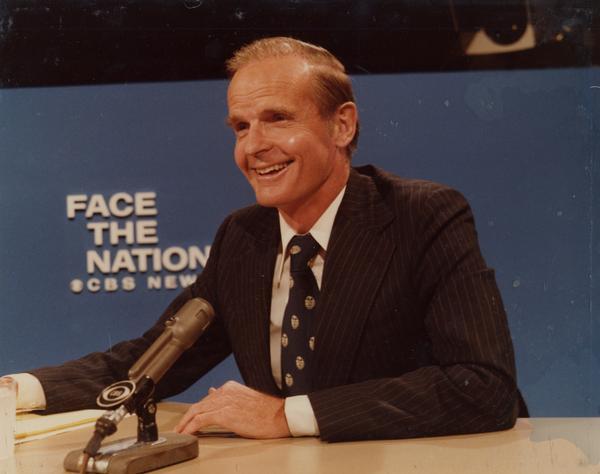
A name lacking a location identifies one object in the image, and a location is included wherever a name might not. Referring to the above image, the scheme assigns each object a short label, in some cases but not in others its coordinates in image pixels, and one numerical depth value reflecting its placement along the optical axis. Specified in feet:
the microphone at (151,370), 6.48
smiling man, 7.02
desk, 6.61
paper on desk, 7.15
